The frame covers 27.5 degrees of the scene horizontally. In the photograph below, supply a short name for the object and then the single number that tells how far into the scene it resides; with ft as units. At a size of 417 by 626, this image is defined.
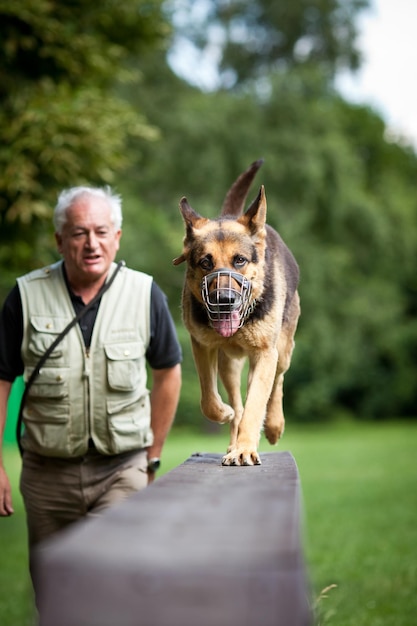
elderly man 16.74
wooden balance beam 5.86
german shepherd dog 10.63
